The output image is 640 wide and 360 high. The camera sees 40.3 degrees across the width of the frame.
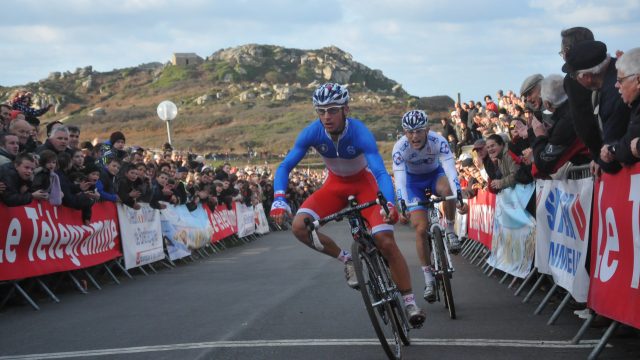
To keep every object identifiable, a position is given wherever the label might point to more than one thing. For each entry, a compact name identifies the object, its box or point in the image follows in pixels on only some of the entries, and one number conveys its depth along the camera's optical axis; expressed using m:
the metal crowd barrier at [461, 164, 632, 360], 6.53
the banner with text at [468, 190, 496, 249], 14.88
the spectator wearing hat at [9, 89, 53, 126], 14.49
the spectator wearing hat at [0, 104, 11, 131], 12.66
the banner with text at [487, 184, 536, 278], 10.99
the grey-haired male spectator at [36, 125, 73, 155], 13.02
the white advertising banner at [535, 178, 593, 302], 7.61
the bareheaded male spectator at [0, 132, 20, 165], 11.82
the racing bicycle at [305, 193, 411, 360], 6.78
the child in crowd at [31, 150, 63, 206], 11.81
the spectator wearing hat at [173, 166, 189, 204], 20.08
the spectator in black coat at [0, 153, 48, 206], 11.01
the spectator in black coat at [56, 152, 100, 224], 12.80
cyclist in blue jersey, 7.60
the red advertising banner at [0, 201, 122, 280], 11.09
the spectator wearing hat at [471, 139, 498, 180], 14.03
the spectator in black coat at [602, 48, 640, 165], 6.29
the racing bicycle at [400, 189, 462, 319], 9.12
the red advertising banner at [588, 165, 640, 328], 6.11
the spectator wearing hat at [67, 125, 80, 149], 14.11
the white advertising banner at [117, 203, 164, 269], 15.55
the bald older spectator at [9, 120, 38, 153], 12.53
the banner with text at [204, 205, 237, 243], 23.55
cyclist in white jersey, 9.77
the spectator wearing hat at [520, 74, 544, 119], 10.35
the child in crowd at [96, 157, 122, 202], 14.72
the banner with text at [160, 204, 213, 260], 18.72
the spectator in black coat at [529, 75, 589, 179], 8.98
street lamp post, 27.55
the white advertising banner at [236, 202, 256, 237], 28.28
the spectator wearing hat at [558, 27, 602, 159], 7.61
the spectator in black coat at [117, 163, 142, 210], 15.74
